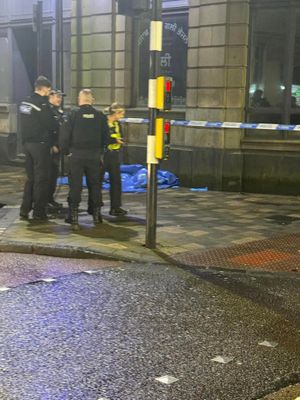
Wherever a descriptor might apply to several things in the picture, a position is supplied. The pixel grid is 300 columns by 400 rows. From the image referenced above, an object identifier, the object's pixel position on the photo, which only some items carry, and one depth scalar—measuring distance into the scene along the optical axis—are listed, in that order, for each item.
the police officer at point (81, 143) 8.34
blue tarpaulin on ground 12.48
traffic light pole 6.88
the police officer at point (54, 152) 9.04
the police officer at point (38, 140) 8.70
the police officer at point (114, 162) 9.26
